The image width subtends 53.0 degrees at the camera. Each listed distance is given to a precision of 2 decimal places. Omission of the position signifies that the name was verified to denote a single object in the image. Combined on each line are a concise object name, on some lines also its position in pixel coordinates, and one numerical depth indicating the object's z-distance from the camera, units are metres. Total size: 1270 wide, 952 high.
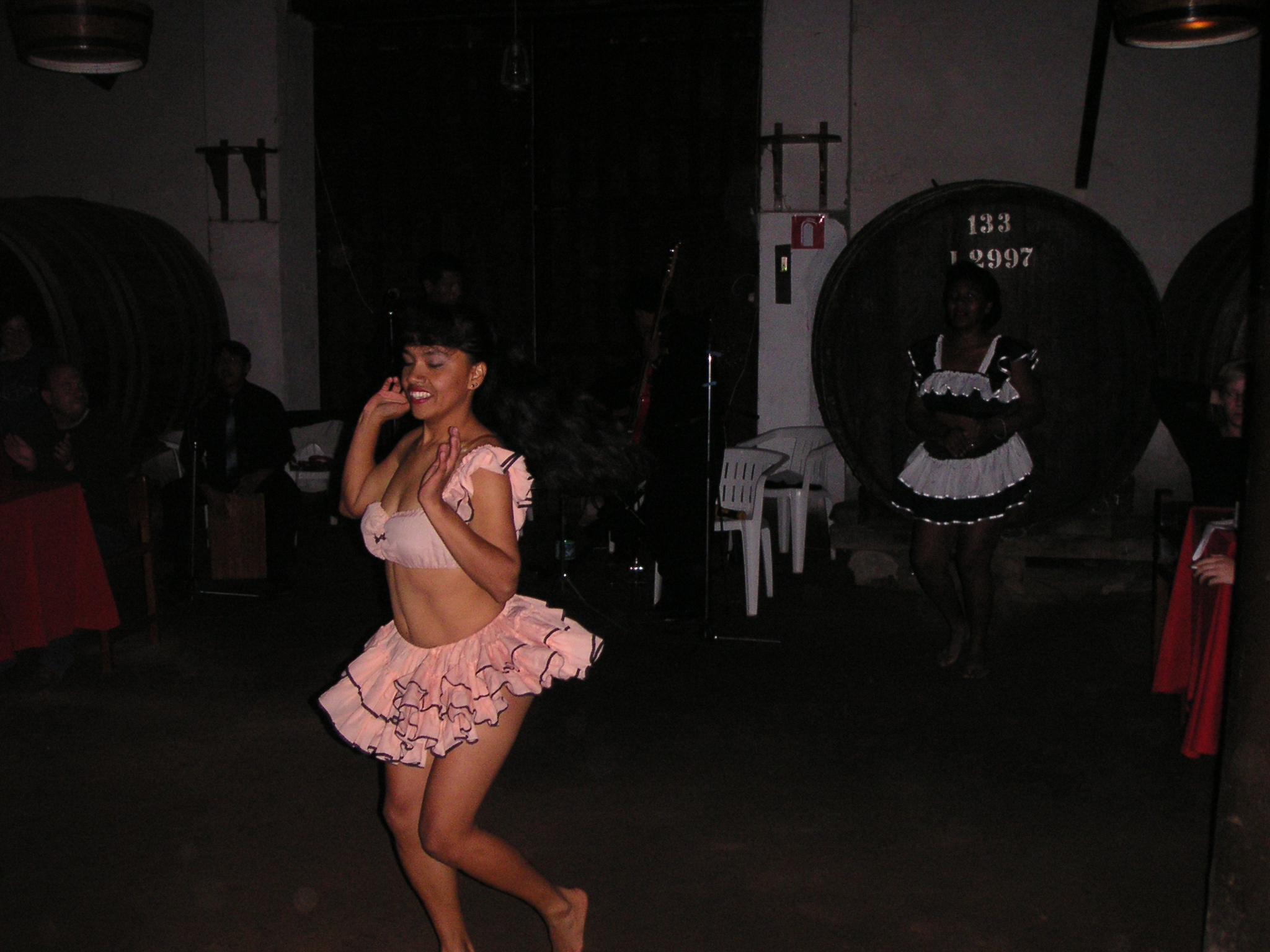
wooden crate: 5.31
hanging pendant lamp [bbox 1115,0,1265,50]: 4.06
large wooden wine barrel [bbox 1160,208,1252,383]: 4.60
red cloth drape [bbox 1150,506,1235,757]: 3.16
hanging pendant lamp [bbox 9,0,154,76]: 5.00
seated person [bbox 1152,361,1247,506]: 3.65
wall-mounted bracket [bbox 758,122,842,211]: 6.11
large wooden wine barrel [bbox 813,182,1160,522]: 5.03
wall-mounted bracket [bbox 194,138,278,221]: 6.86
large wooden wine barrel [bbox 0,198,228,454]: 5.55
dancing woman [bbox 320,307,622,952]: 2.10
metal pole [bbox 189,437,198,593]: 5.20
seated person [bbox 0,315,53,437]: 5.32
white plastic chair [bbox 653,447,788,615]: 5.04
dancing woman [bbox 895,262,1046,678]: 4.09
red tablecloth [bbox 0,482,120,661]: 3.79
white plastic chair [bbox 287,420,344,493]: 6.48
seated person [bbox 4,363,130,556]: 4.45
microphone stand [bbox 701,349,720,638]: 4.37
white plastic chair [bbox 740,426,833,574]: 5.67
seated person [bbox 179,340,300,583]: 5.36
